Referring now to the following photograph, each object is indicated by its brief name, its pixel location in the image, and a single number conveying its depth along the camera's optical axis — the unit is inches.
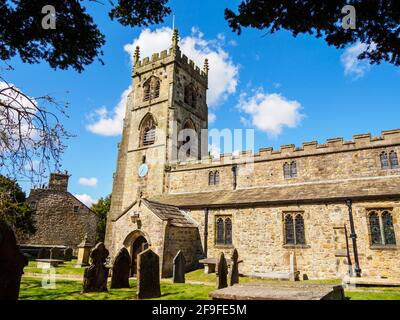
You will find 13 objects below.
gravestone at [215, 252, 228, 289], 425.4
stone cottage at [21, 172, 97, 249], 1106.1
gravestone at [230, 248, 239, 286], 460.4
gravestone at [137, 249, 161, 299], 364.2
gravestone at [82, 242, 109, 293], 402.9
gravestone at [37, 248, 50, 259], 913.4
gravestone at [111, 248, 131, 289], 448.2
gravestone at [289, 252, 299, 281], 516.8
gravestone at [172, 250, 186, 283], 515.5
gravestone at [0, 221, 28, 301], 189.3
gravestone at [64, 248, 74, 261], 921.5
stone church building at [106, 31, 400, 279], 516.7
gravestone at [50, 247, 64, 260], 805.1
